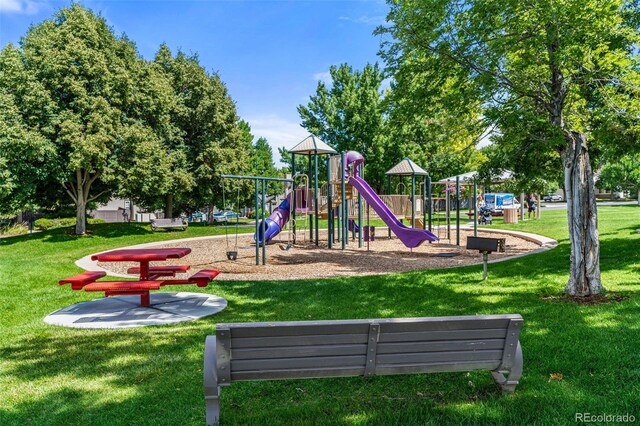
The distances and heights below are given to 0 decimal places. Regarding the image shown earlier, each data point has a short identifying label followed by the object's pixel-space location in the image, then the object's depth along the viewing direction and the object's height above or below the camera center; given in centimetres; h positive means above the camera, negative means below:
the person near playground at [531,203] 3418 -39
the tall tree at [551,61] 693 +237
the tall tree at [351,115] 3816 +764
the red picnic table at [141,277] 690 -119
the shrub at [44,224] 3405 -129
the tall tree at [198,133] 3206 +536
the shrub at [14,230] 3047 -153
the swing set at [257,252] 1331 -160
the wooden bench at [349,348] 323 -110
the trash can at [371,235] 2129 -164
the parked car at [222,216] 5257 -148
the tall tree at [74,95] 2227 +584
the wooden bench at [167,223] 2831 -117
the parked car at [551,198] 8296 -5
